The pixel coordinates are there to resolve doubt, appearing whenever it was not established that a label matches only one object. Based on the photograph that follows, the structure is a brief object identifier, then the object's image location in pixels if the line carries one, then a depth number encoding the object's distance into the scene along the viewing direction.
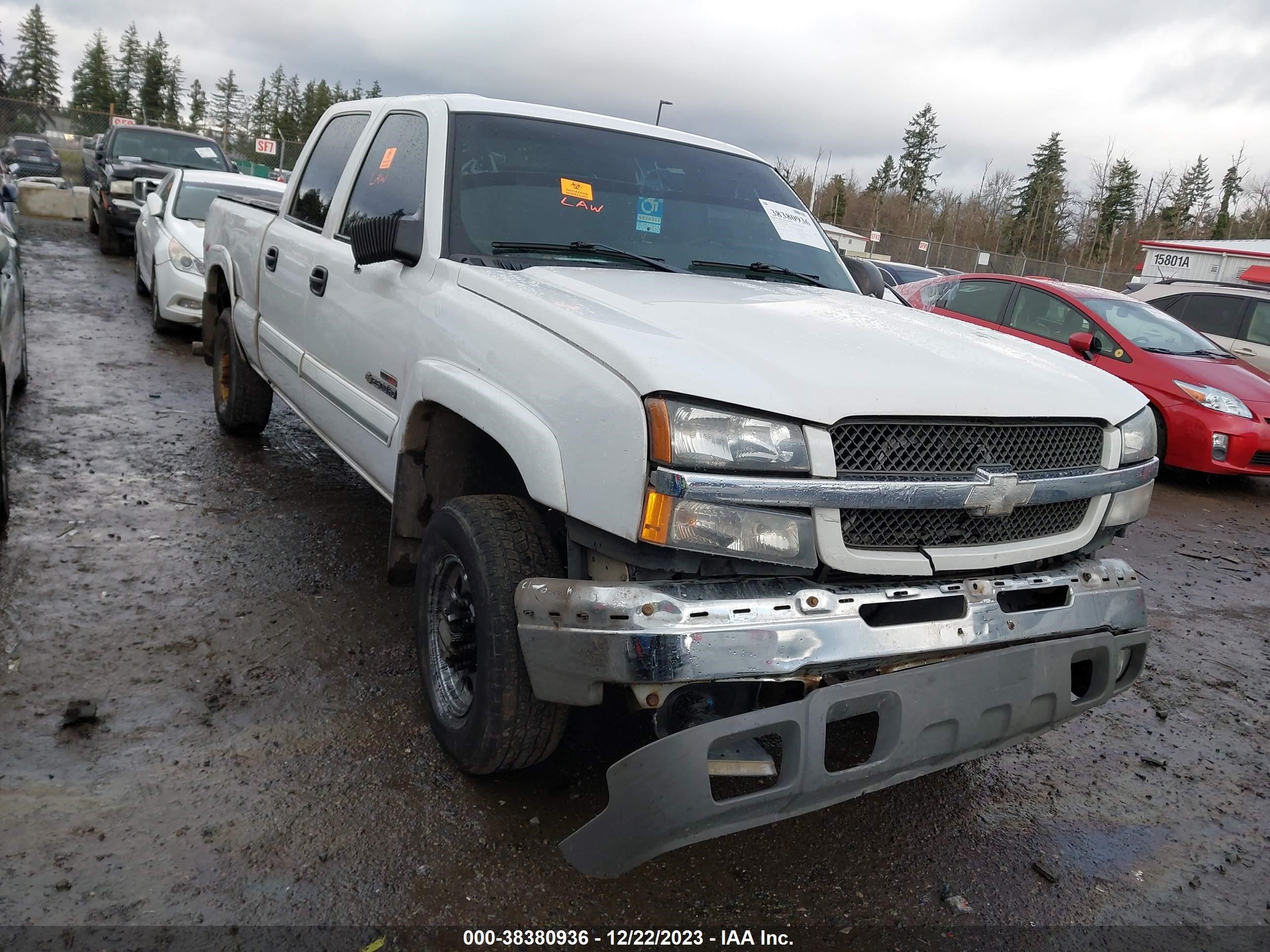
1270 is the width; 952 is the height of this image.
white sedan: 8.59
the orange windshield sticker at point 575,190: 3.36
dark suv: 28.34
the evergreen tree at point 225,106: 78.88
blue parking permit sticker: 3.41
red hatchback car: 7.52
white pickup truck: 2.04
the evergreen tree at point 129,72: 85.31
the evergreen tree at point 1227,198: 54.84
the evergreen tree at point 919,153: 74.75
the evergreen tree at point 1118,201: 61.19
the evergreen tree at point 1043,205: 64.56
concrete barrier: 19.19
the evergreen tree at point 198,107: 89.25
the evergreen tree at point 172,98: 79.31
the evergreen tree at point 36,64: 84.69
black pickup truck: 13.64
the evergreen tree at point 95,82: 83.56
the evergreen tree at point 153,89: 78.06
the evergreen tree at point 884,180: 76.94
